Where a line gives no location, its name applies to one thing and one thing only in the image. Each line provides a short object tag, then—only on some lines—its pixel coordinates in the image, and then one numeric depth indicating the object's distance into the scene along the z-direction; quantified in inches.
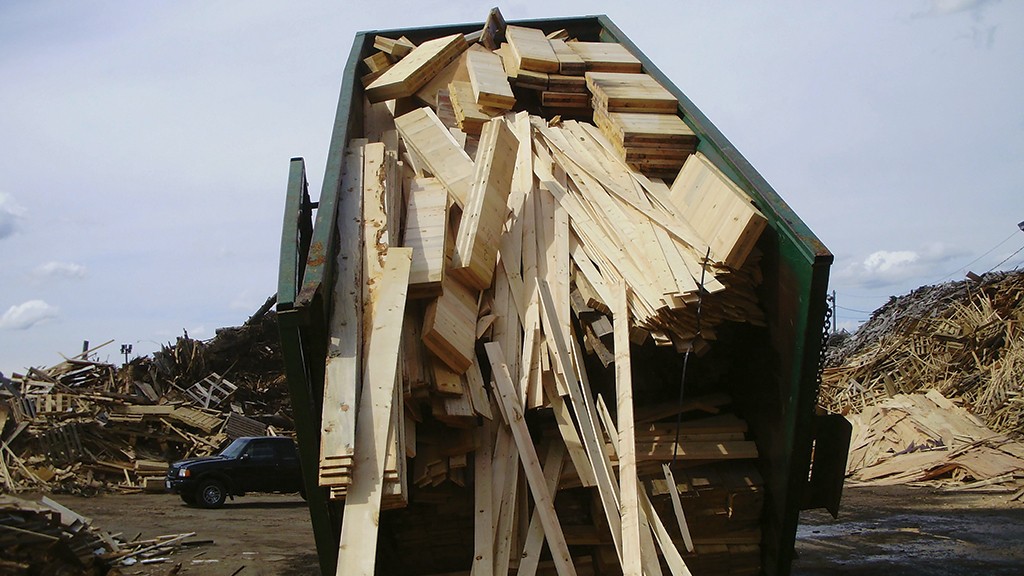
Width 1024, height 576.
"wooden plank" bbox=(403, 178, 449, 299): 196.4
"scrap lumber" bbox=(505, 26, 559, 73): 299.7
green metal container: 172.6
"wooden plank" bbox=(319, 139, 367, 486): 161.8
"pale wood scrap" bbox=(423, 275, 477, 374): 190.1
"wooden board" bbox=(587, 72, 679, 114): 261.0
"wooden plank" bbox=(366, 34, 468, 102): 291.9
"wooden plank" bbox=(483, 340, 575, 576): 180.9
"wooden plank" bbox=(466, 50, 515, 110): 279.1
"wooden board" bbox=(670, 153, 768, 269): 190.1
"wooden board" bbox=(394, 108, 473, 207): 233.0
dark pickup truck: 598.2
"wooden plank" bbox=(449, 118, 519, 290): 208.2
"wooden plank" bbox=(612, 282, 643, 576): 170.7
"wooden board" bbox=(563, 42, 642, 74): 303.3
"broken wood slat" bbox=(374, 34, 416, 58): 326.3
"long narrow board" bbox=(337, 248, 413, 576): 153.6
